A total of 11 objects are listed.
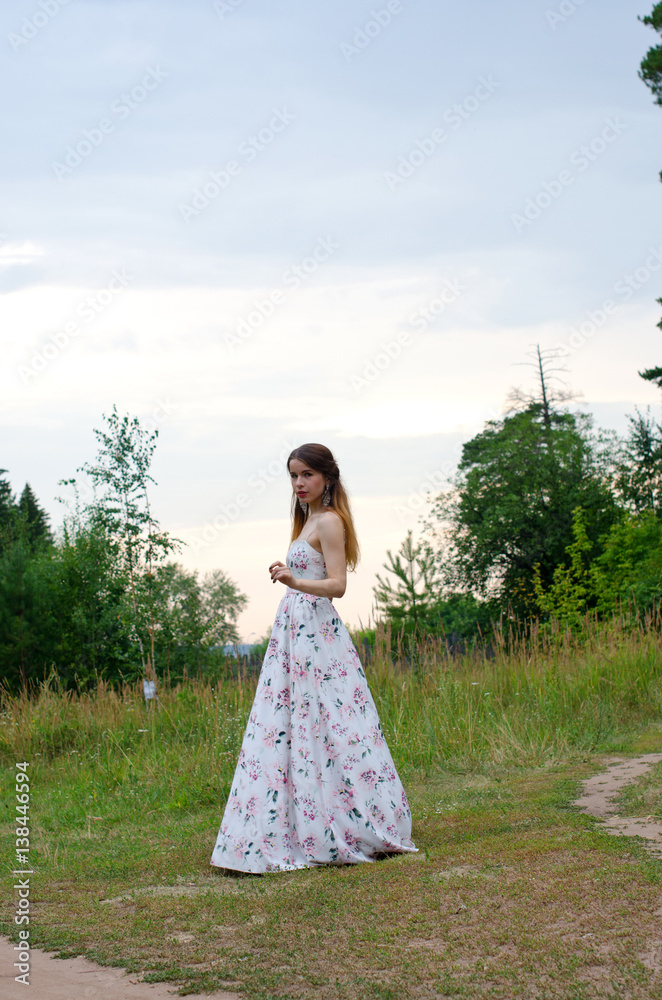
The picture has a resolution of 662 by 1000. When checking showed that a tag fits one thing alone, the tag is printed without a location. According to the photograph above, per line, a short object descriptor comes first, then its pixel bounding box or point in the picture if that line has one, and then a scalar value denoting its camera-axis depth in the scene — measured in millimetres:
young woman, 4578
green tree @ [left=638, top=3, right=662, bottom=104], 17938
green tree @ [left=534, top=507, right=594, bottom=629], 30062
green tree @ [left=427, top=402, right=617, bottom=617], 33969
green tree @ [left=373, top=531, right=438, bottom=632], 15156
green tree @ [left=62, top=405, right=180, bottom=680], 14414
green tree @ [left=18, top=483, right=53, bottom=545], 44781
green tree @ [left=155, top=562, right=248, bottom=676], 14297
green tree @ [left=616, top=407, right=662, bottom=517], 29047
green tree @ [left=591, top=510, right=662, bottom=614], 25834
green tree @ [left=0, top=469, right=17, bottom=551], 29516
